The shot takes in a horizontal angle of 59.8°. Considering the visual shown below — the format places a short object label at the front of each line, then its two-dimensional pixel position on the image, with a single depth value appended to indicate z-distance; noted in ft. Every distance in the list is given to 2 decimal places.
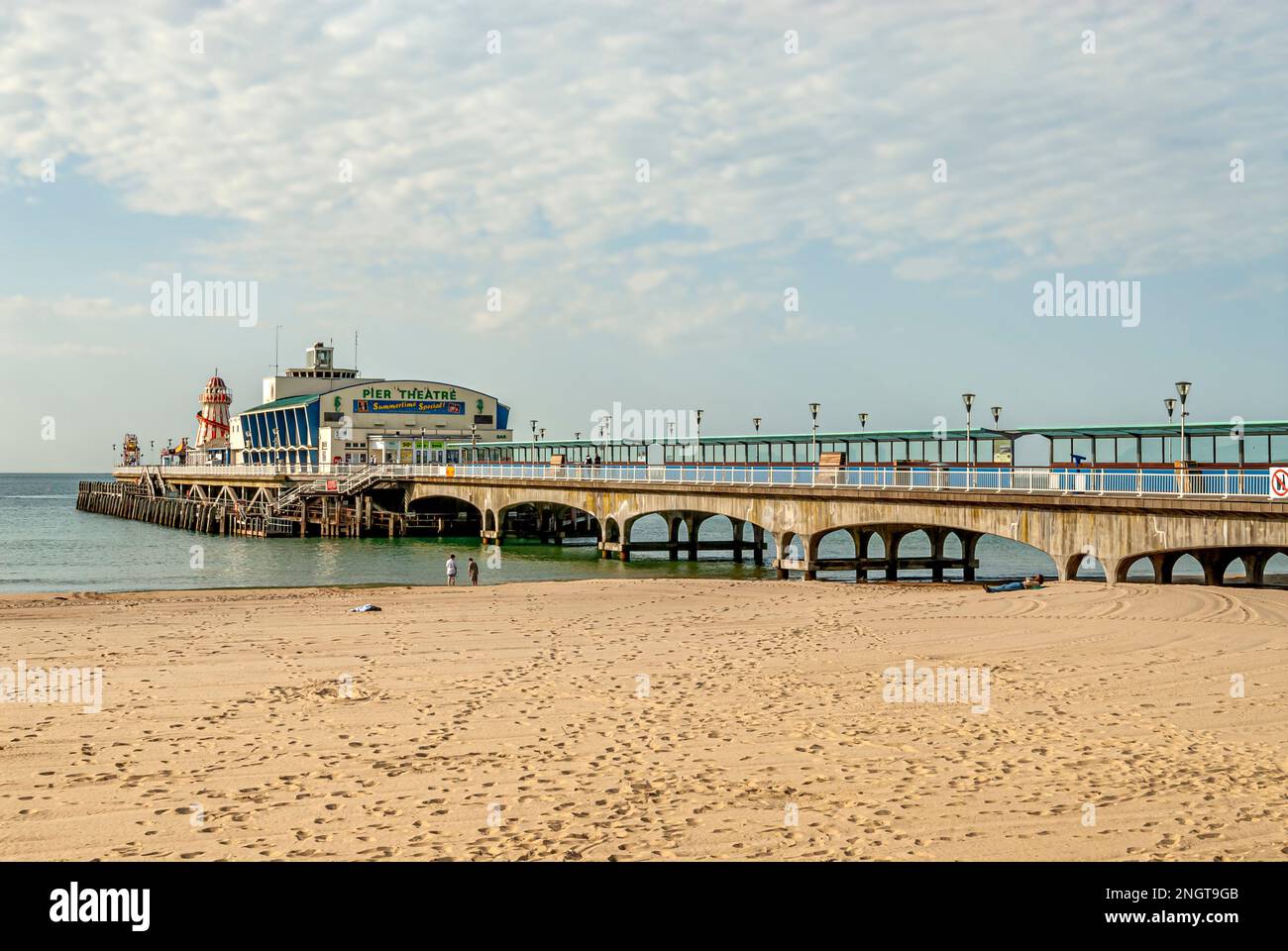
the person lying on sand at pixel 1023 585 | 90.89
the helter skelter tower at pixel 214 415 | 414.00
